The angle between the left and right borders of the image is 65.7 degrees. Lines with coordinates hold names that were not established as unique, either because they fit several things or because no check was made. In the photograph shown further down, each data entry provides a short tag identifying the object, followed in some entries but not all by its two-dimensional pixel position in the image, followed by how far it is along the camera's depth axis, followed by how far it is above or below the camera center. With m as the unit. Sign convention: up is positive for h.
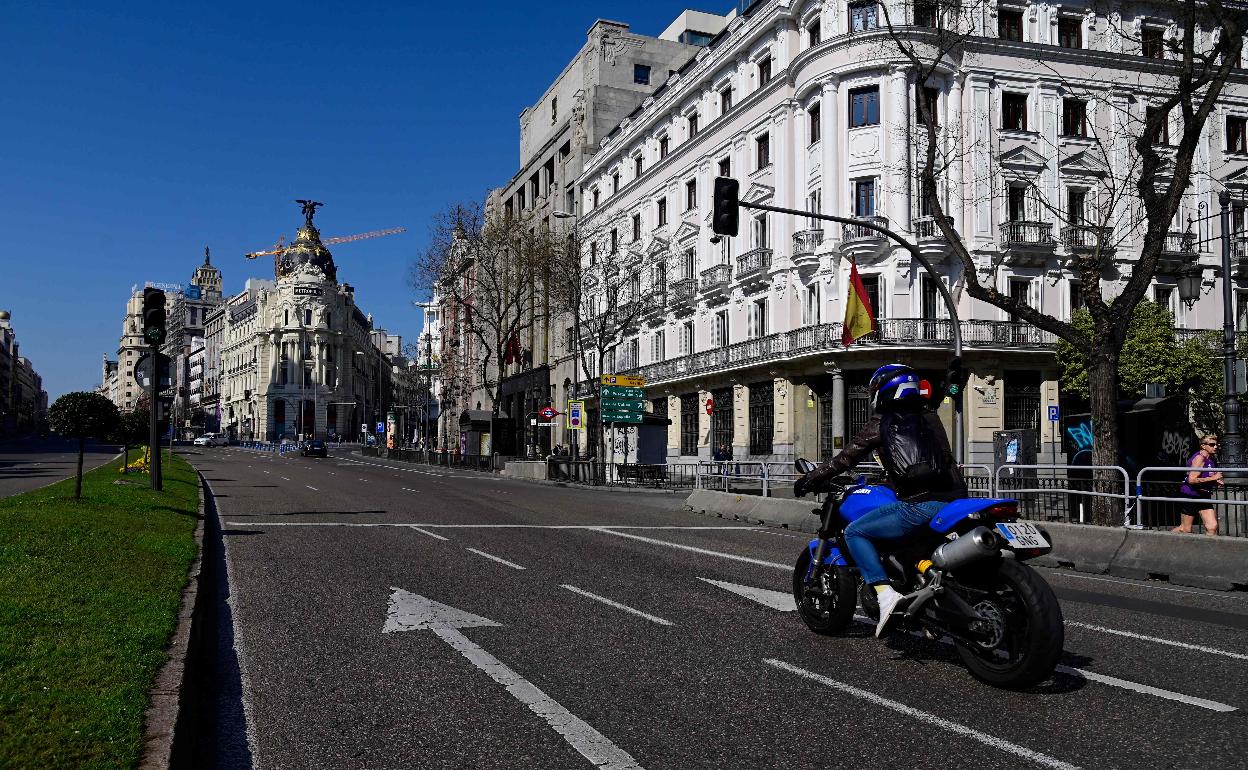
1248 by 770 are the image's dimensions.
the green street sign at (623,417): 36.44 +0.64
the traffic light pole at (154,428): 16.91 +0.10
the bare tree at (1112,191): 14.64 +3.94
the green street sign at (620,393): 36.75 +1.57
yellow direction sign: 37.22 +2.04
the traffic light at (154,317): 15.56 +1.91
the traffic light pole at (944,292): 17.44 +2.71
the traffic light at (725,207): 17.14 +4.03
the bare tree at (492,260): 47.88 +8.91
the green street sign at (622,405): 36.56 +1.10
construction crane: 195.27 +36.56
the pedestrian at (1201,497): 11.15 -0.75
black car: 75.62 -1.20
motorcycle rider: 5.60 -0.18
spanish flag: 26.75 +3.41
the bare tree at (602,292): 43.62 +6.97
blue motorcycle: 4.89 -0.84
